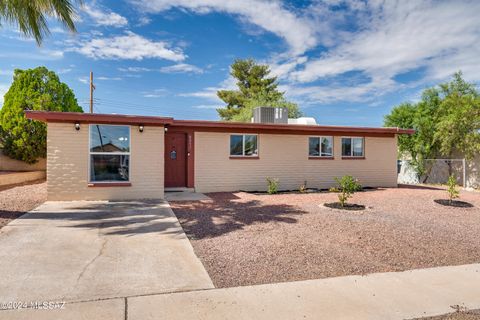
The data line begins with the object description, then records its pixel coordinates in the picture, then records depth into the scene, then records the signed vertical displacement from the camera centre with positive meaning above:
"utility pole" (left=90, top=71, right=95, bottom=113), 22.76 +5.33
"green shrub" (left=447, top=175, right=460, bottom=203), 9.52 -0.86
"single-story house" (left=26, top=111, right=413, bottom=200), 9.16 +0.13
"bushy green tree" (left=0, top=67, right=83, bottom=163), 15.53 +2.25
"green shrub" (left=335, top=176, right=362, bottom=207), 8.67 -0.83
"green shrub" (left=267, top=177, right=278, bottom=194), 11.62 -1.07
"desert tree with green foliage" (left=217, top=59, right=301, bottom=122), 31.80 +7.79
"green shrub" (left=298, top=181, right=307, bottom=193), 12.06 -1.20
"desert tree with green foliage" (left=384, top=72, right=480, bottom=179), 15.43 +2.15
